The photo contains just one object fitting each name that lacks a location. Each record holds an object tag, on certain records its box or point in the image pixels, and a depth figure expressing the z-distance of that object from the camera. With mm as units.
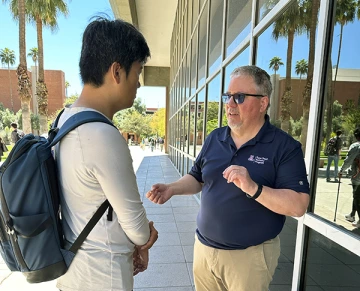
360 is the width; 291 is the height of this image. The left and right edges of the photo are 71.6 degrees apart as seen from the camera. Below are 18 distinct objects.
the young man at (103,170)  904
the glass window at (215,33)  4546
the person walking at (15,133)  8902
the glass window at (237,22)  3088
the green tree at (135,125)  49219
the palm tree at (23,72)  11523
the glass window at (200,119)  5832
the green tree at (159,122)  33188
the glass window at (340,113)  1432
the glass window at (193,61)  7029
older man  1346
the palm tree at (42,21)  12391
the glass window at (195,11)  6661
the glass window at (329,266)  1414
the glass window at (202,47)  5791
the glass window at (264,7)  2372
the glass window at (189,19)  7616
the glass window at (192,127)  6938
